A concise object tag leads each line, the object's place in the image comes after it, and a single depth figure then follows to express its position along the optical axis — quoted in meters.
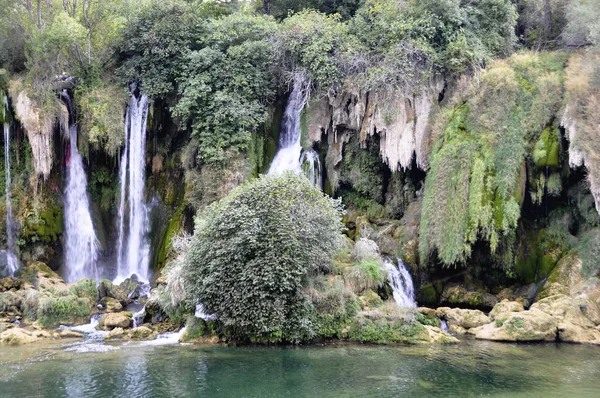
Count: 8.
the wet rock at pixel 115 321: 20.72
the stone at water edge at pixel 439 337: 18.39
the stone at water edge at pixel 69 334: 19.78
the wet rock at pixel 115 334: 19.47
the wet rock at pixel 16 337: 18.61
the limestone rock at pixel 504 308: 19.92
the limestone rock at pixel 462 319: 19.88
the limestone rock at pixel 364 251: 21.16
